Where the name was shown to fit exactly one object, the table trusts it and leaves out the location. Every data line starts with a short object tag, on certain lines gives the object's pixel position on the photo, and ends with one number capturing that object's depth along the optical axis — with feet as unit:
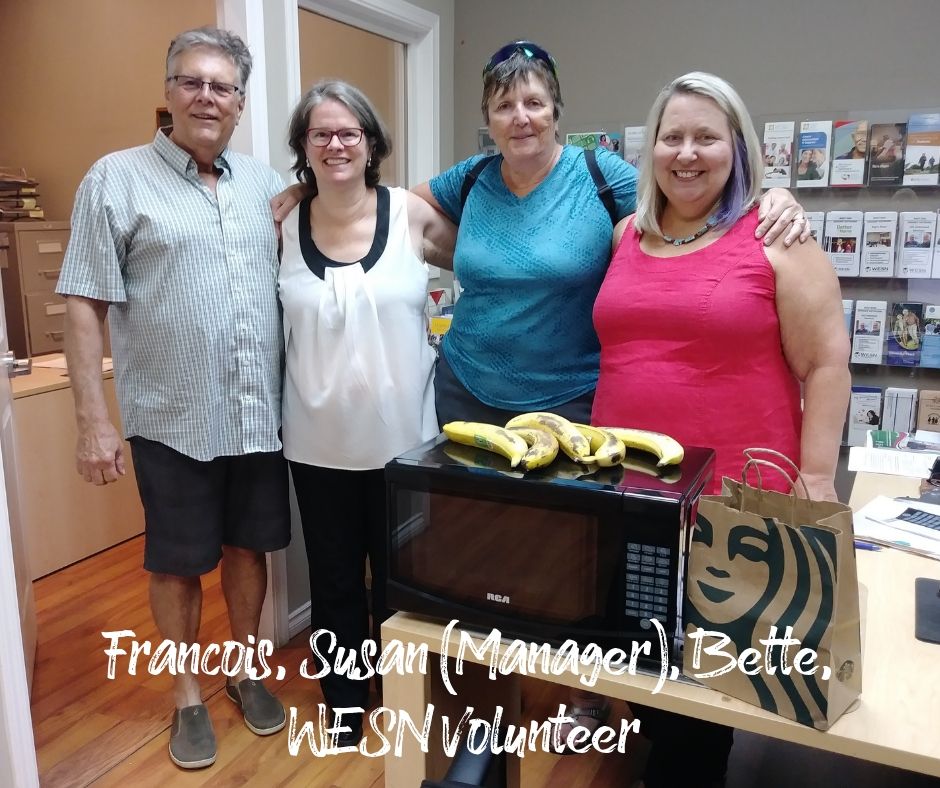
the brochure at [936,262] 8.47
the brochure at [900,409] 8.84
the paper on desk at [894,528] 4.82
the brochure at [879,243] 8.62
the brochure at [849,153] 8.61
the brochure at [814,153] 8.75
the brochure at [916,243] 8.48
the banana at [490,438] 3.73
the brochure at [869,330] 8.82
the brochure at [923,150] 8.32
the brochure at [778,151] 8.94
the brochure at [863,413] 9.01
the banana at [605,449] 3.69
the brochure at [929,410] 8.75
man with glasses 5.72
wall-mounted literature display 8.48
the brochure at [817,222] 8.90
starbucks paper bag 2.88
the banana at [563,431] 3.76
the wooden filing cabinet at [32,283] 13.75
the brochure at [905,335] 8.68
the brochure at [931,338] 8.59
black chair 3.06
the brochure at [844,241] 8.78
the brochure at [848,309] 8.91
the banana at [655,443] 3.66
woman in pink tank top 4.59
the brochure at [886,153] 8.48
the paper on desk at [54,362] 10.73
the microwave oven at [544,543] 3.36
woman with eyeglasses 5.81
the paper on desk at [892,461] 6.50
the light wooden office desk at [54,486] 9.34
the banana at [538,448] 3.65
